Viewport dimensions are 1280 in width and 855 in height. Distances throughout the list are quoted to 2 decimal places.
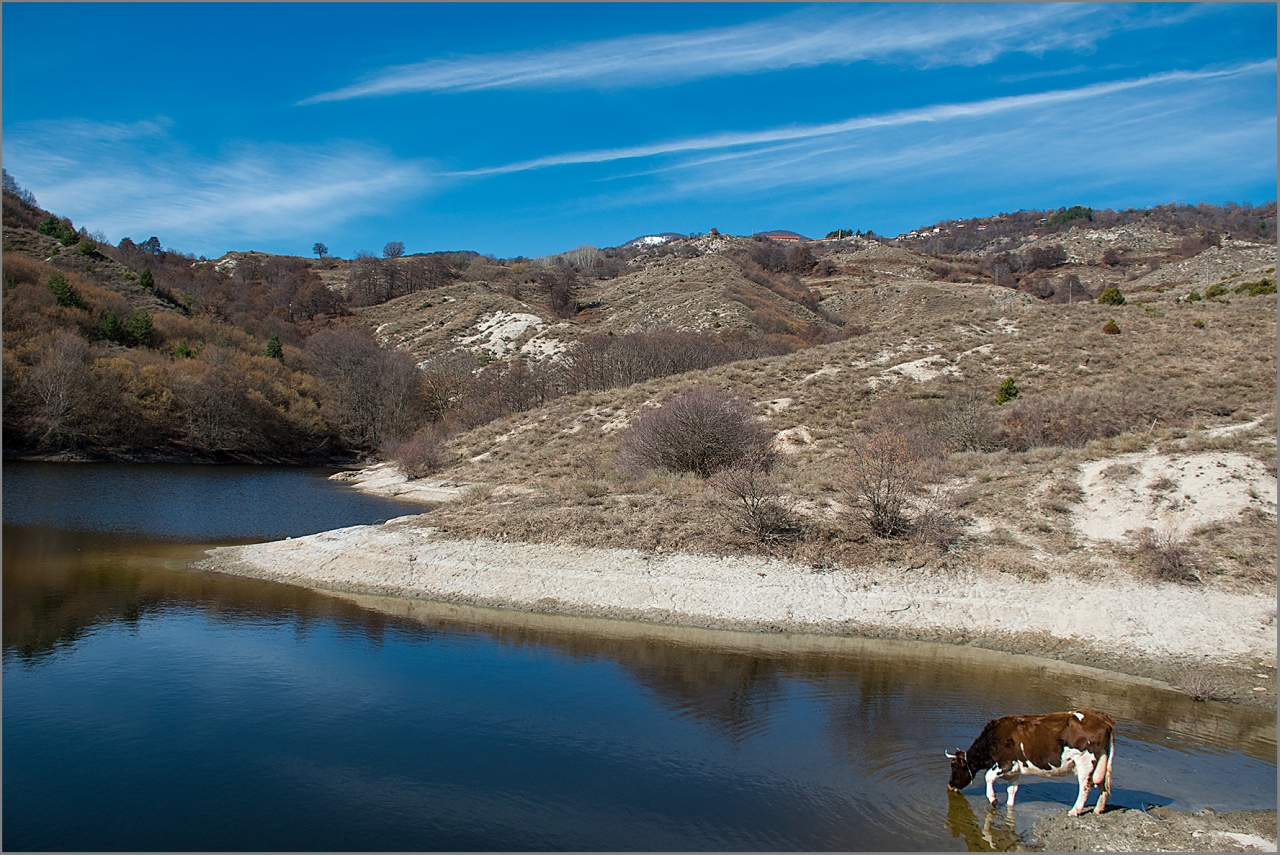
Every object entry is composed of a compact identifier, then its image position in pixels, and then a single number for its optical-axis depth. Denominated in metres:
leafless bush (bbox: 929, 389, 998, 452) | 27.52
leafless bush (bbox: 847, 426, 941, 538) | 19.09
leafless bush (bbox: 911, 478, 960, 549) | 18.41
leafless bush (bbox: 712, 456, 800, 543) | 19.45
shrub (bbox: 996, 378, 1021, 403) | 33.09
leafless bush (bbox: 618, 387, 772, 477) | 26.36
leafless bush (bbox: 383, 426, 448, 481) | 41.34
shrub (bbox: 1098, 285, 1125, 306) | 48.97
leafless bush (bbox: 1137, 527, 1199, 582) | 16.02
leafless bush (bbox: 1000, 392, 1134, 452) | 26.80
